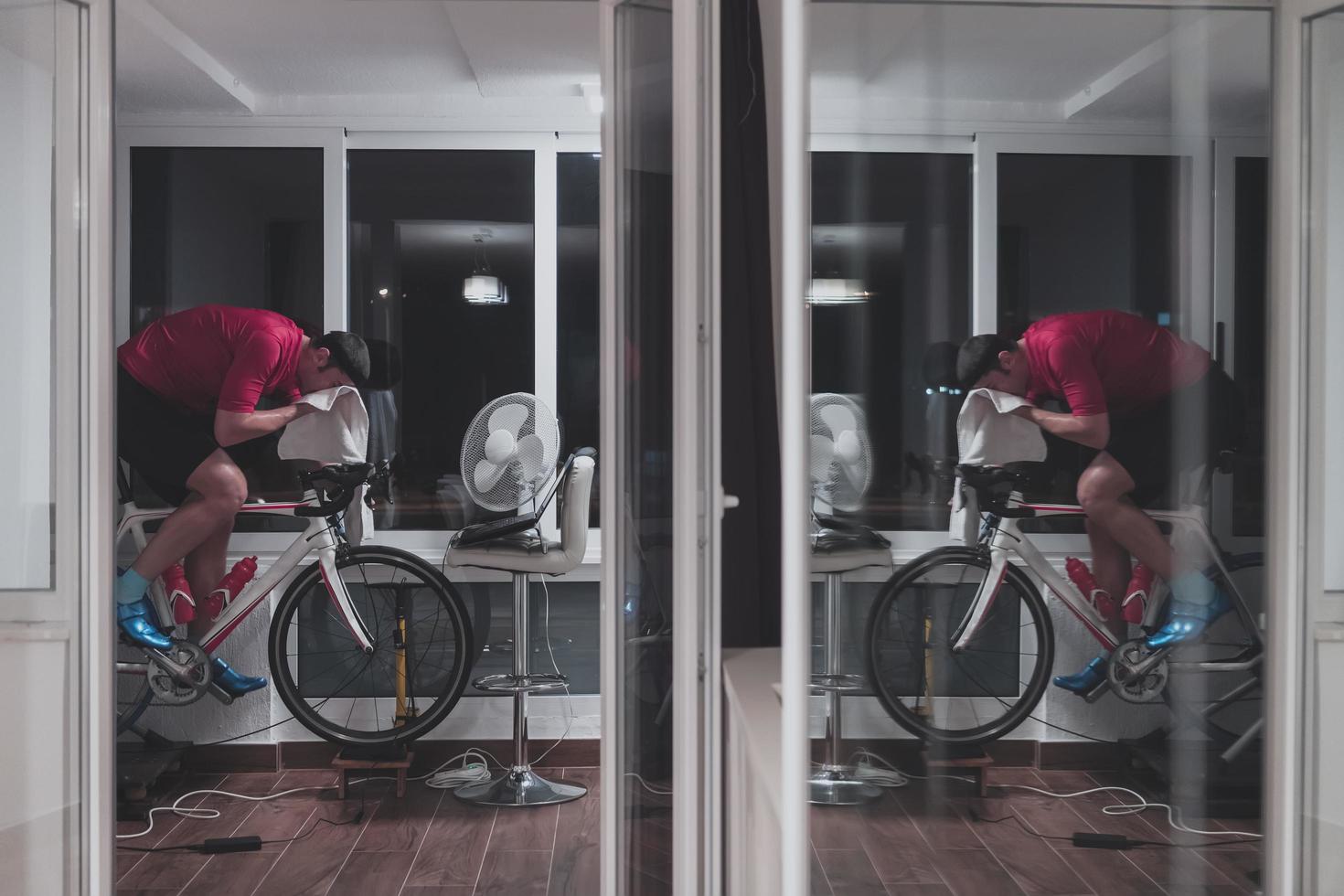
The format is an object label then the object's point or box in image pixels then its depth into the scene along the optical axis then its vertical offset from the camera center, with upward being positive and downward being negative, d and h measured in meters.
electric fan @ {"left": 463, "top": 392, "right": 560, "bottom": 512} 3.46 -0.03
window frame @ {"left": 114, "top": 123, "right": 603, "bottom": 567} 3.78 +0.96
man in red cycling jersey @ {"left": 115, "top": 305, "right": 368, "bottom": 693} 3.49 +0.10
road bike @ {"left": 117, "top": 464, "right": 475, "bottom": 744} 3.50 -0.75
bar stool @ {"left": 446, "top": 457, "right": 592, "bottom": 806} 3.36 -0.44
